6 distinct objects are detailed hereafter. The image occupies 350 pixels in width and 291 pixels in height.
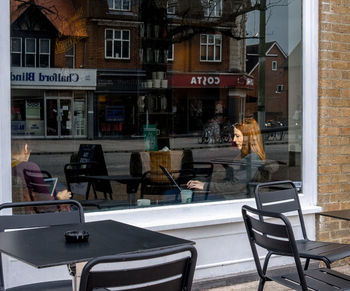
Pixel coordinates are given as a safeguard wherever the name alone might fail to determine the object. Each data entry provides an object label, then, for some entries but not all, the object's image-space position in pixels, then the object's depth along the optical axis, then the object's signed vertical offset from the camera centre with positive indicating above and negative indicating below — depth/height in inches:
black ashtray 93.3 -18.3
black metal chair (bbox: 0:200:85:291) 109.4 -19.3
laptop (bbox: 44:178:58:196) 175.8 -18.7
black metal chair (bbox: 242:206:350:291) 110.8 -26.2
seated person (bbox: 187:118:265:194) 193.2 -14.8
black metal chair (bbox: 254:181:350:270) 133.1 -26.6
